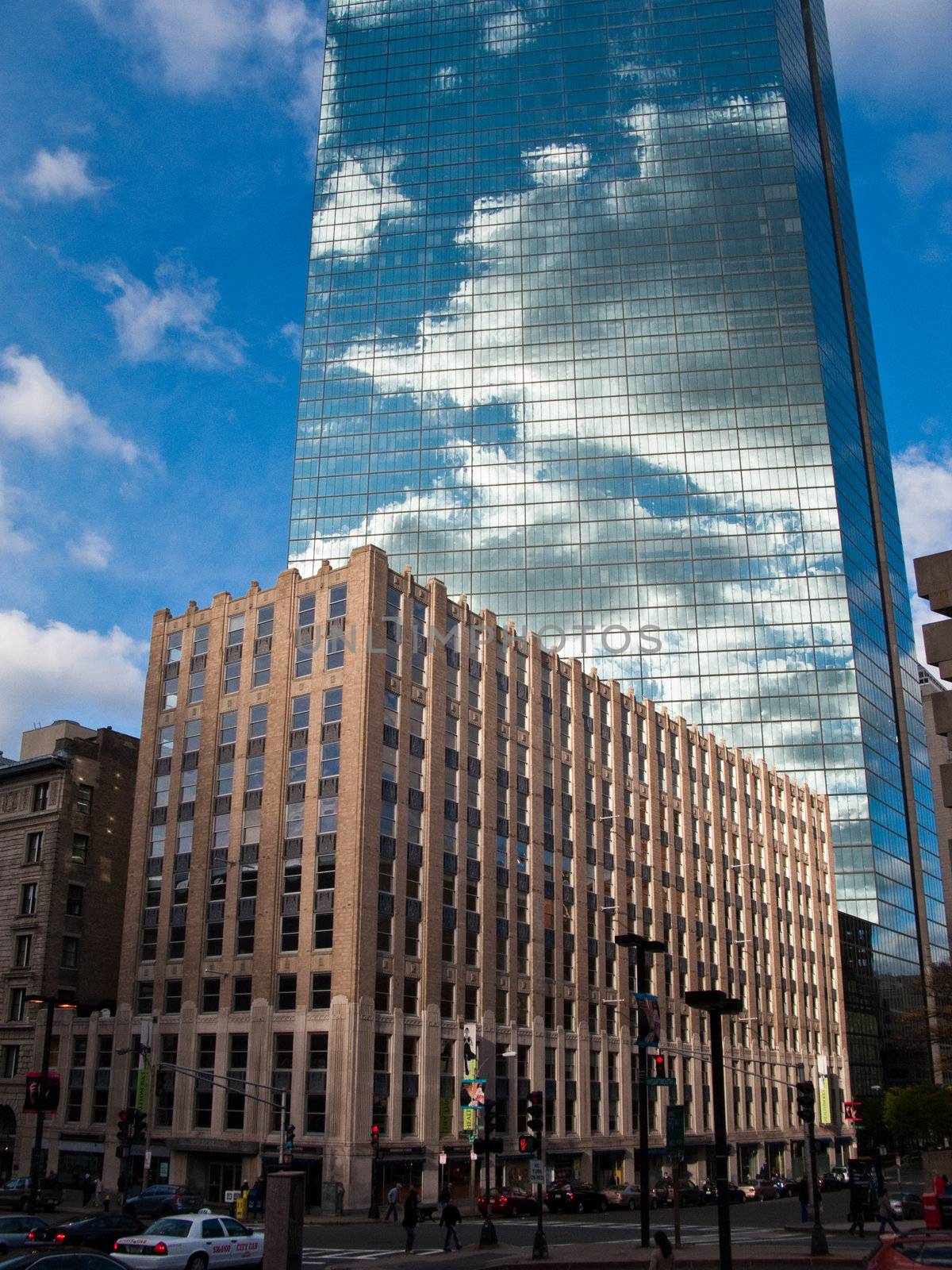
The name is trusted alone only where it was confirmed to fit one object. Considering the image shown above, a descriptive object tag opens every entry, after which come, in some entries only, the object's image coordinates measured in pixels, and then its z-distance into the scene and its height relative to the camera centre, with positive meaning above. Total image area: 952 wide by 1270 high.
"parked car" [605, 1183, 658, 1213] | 62.66 -5.90
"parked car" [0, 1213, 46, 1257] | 31.83 -3.93
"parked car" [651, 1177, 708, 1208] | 62.56 -5.83
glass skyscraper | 138.88 +83.29
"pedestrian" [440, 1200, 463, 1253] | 38.66 -4.32
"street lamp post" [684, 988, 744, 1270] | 22.53 -0.54
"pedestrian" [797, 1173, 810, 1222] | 49.81 -4.69
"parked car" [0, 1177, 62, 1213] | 51.66 -5.00
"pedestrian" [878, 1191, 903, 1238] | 38.66 -4.15
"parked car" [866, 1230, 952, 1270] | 17.80 -2.48
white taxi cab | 29.34 -4.00
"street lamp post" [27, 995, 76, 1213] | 41.03 -0.86
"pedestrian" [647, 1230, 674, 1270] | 21.59 -3.06
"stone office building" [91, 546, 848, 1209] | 59.59 +9.88
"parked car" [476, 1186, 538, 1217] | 57.06 -5.70
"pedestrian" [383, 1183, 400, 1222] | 50.75 -4.83
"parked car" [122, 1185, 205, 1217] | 44.30 -4.54
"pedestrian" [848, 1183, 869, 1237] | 45.31 -4.71
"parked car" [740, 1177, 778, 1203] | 73.25 -6.52
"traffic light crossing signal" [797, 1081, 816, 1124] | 40.12 -0.77
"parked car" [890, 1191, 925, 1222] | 52.53 -5.37
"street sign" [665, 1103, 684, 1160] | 36.28 -1.53
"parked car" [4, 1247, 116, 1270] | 19.66 -2.87
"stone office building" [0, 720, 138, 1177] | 74.88 +11.64
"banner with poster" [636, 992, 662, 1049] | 35.31 +1.51
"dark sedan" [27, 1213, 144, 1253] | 31.94 -4.02
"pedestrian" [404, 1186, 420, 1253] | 38.66 -4.37
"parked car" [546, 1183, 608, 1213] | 60.31 -5.79
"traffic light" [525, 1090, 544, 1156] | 37.78 -1.07
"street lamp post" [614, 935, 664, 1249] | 35.81 +0.28
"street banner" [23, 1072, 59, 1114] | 44.03 -0.70
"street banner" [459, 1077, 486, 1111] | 52.38 -0.80
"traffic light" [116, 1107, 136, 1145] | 47.75 -1.85
